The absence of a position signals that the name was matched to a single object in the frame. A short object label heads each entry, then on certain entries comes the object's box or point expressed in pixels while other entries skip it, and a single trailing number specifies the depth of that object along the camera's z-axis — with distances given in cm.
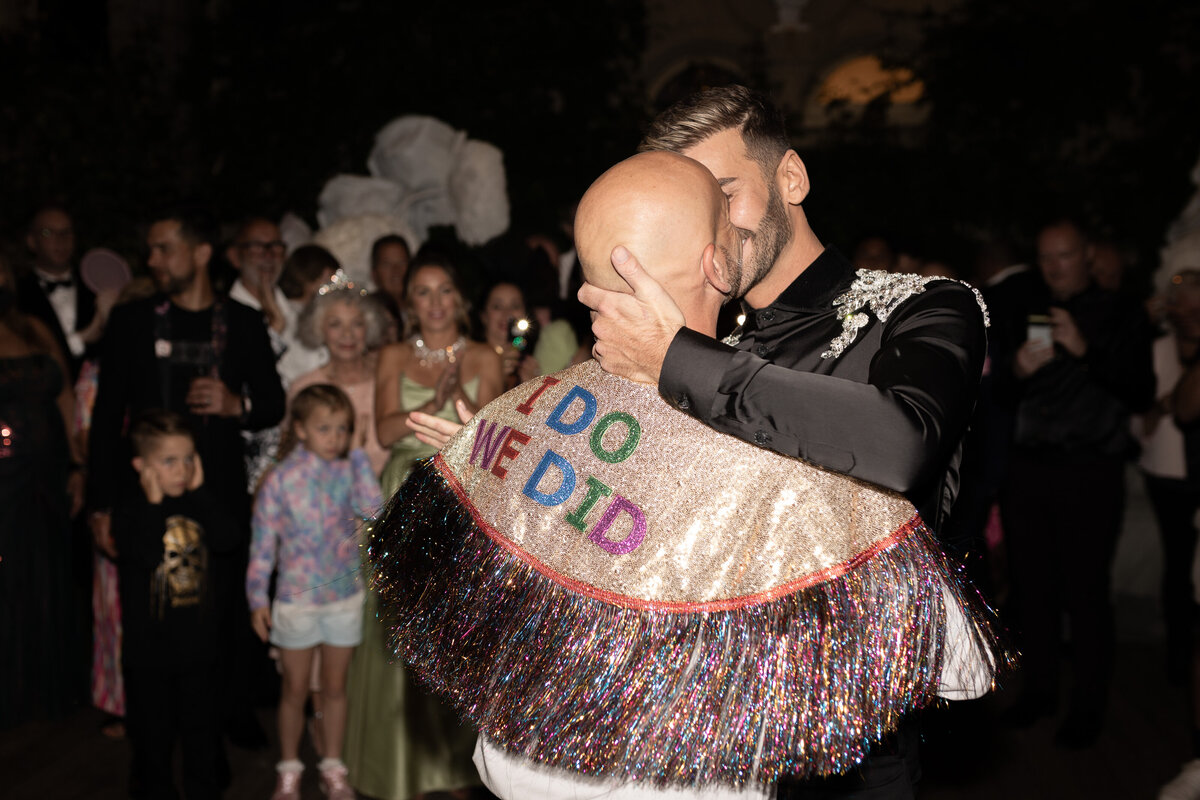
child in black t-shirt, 336
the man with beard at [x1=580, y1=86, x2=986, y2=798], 131
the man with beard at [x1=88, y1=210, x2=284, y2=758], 370
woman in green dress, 359
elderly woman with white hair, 423
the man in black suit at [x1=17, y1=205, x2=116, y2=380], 499
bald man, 136
